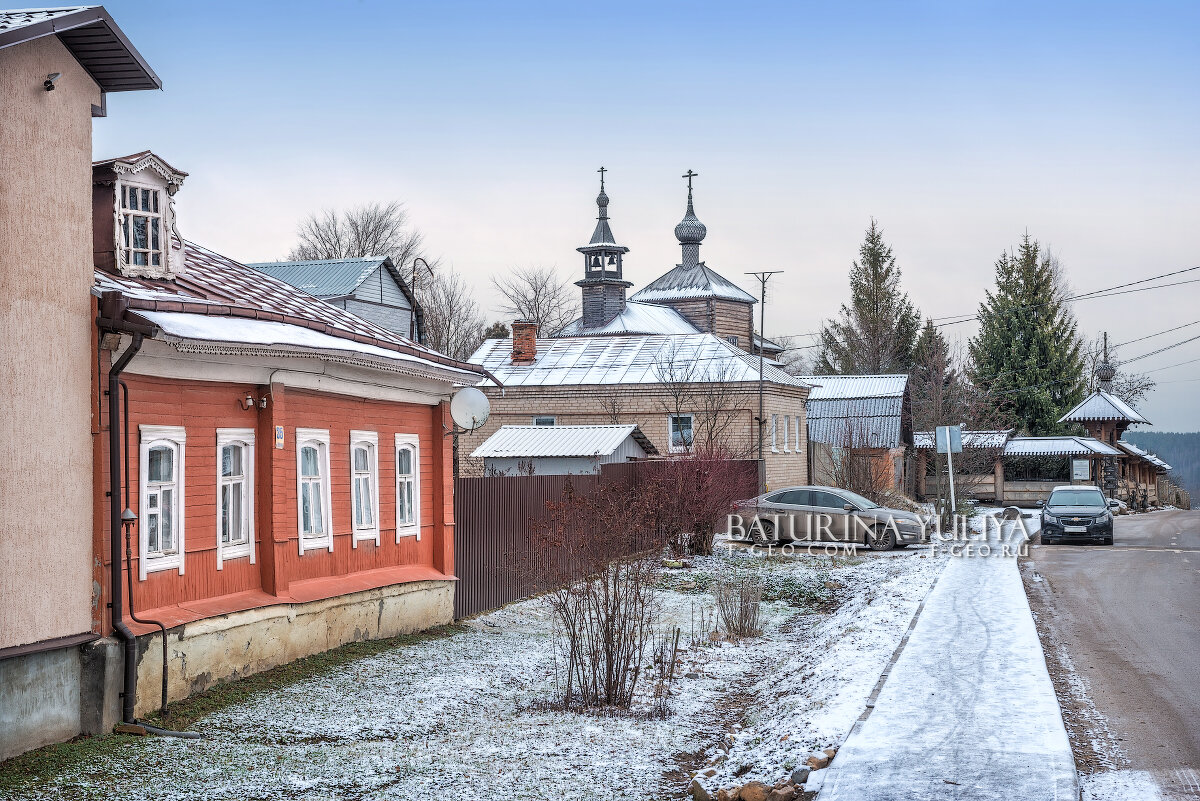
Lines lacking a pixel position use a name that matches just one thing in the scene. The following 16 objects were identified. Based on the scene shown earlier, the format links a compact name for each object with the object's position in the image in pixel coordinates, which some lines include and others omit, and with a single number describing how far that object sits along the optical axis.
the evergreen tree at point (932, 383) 43.81
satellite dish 14.26
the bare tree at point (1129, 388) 67.32
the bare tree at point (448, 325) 60.28
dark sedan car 26.55
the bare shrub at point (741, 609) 13.70
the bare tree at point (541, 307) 71.12
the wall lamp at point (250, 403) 10.58
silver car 24.59
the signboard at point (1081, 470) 45.62
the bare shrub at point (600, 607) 9.73
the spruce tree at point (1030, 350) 58.38
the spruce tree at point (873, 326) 72.38
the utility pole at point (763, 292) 38.49
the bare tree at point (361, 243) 59.97
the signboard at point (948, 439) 26.62
